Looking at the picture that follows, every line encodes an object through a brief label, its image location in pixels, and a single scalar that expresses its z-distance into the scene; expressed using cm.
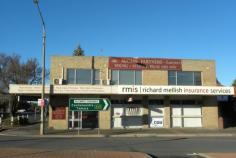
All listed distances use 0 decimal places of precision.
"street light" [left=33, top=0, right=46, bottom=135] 2925
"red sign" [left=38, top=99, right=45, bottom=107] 2927
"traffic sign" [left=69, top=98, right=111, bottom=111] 3042
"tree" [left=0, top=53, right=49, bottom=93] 6162
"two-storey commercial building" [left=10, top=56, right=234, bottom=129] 3462
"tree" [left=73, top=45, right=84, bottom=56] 7044
